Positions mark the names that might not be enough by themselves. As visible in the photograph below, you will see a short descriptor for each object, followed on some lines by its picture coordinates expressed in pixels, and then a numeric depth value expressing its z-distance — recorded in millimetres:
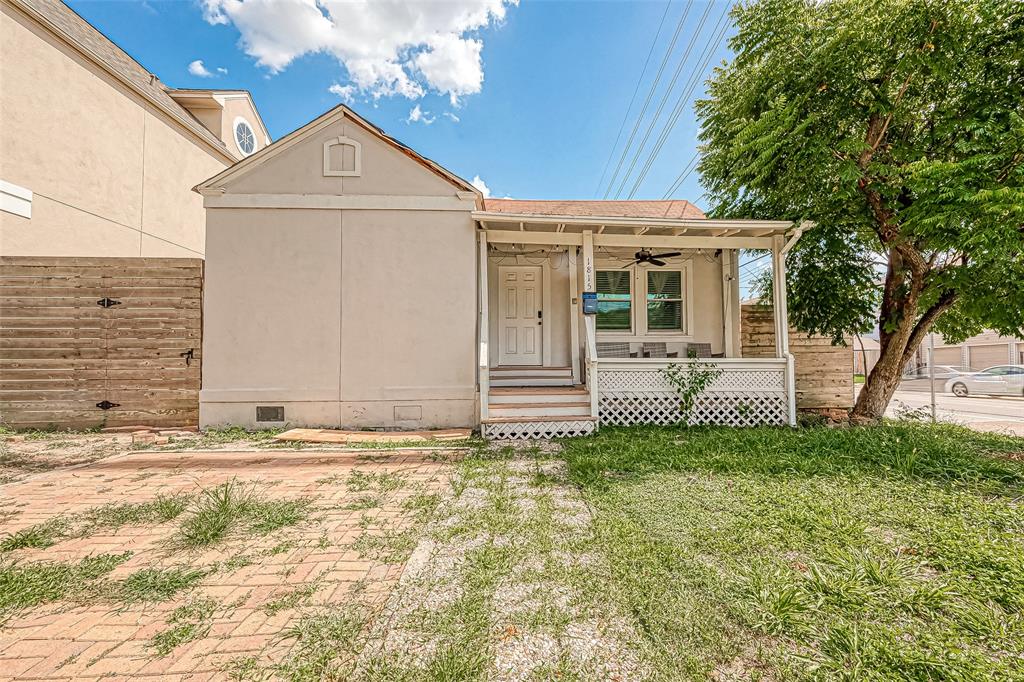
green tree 5008
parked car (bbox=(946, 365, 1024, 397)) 15000
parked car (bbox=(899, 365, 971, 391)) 18766
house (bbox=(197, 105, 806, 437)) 6527
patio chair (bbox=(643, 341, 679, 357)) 8414
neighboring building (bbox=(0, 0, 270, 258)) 7250
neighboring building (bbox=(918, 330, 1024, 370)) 21938
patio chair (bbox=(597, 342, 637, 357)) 8438
